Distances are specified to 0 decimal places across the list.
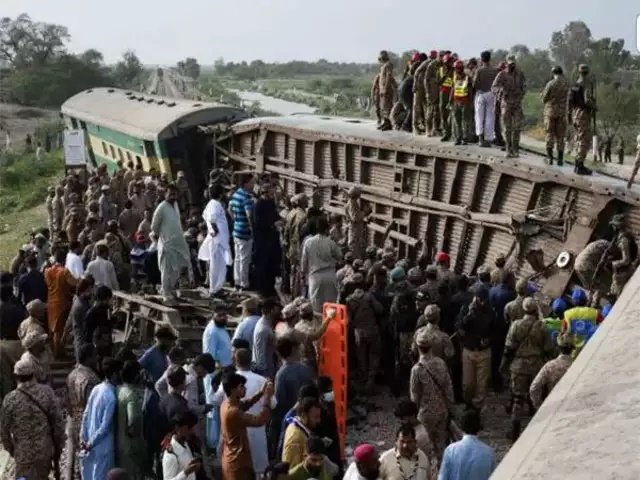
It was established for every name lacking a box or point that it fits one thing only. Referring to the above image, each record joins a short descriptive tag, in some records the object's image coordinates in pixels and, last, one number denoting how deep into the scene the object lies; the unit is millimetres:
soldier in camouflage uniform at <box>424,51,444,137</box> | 12672
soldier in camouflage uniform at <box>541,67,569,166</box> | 10609
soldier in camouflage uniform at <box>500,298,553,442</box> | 8078
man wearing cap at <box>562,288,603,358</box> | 7875
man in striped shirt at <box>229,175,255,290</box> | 10781
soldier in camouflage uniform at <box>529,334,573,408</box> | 7035
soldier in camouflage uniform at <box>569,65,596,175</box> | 10281
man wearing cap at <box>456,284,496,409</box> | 8430
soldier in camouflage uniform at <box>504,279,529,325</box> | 8477
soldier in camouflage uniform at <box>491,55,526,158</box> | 11062
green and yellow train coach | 17078
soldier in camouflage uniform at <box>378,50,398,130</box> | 13984
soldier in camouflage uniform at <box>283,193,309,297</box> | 10625
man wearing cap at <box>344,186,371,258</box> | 11680
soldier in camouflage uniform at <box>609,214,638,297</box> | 8766
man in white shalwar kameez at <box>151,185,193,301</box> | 10352
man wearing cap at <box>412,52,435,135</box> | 13094
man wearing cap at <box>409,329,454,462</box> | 6855
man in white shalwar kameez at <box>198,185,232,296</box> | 10523
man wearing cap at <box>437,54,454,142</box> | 12500
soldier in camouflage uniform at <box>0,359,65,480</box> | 6594
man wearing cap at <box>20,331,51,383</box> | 6913
